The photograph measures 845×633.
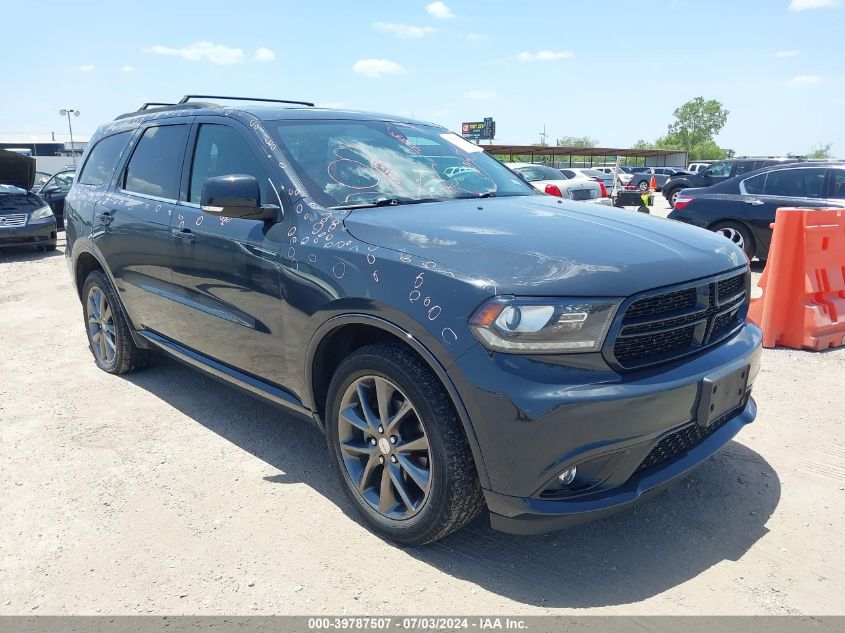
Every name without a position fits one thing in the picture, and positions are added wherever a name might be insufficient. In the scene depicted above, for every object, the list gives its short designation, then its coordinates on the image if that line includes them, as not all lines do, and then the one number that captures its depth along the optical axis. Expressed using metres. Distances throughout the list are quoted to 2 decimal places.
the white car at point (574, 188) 13.16
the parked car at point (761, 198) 8.88
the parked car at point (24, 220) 11.69
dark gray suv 2.29
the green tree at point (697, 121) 122.75
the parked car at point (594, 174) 24.55
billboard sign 71.50
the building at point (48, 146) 57.72
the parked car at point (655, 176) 37.61
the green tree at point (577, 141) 142.25
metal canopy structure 47.53
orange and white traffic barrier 5.42
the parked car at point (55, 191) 14.11
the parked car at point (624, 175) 36.41
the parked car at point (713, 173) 16.19
